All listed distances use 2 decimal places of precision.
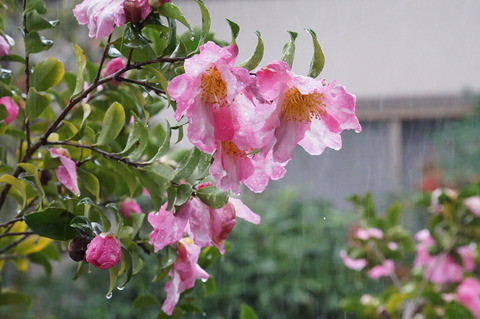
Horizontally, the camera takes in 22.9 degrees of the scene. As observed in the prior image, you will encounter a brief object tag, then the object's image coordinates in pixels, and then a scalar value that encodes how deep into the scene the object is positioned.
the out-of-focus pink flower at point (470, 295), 1.63
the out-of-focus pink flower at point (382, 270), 1.66
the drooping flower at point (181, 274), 0.88
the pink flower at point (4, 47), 0.91
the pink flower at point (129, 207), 1.02
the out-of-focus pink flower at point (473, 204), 1.50
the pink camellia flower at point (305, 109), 0.75
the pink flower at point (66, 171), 0.88
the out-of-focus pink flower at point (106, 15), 0.78
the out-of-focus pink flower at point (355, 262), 1.68
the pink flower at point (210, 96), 0.74
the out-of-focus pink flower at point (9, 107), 0.93
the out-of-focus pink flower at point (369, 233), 1.61
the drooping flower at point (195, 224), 0.81
